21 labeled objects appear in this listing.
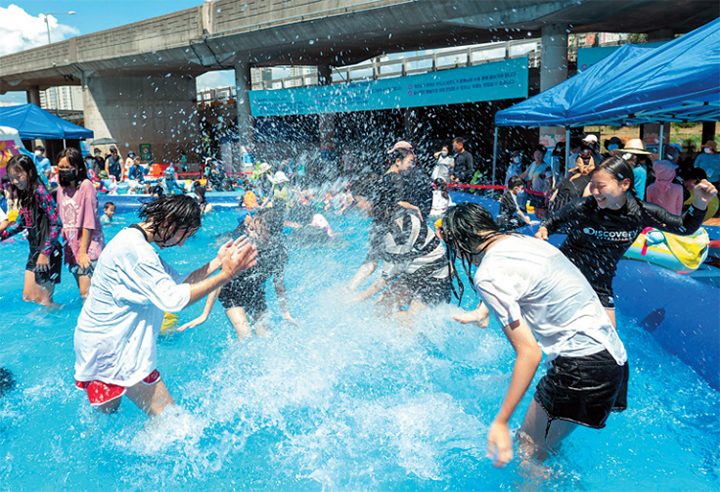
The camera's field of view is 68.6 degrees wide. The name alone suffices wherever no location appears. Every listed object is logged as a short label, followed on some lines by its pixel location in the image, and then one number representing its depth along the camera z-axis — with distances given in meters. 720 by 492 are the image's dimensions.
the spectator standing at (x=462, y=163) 13.51
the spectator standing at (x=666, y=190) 6.31
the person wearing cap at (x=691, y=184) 6.64
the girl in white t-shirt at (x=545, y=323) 2.20
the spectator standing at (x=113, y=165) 21.91
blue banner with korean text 14.57
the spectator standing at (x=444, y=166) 13.94
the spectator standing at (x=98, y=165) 21.50
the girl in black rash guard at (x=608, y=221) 3.51
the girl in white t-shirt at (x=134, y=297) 2.65
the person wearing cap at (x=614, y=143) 9.52
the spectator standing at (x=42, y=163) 13.25
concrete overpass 14.23
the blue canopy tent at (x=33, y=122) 15.11
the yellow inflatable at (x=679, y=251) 5.48
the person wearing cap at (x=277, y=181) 5.95
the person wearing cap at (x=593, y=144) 8.05
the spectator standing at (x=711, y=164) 11.08
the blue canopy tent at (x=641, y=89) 5.01
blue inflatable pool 4.24
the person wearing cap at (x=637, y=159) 7.48
